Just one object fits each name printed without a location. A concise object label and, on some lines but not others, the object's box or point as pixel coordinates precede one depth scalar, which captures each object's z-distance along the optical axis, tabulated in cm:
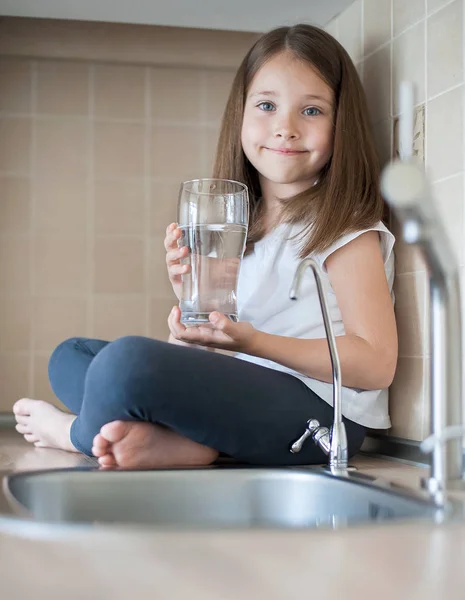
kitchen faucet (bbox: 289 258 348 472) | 116
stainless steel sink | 108
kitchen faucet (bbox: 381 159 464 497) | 74
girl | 128
